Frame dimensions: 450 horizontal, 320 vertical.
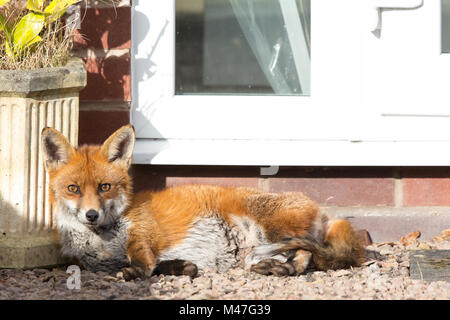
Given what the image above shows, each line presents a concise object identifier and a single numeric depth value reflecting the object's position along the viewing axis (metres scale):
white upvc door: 8.74
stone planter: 7.66
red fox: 7.59
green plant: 7.83
